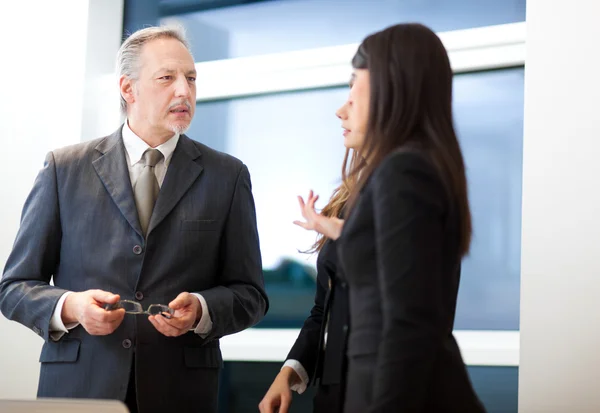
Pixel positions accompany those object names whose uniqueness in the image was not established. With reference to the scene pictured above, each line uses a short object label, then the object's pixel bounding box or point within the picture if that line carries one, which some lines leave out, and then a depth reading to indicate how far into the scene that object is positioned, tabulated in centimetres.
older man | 388
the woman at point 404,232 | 324
